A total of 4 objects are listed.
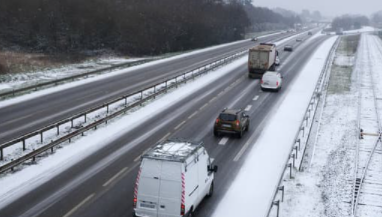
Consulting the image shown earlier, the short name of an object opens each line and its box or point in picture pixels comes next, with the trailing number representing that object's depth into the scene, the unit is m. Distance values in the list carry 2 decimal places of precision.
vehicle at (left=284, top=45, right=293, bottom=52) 88.31
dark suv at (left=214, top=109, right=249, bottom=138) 27.20
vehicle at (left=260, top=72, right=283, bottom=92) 43.25
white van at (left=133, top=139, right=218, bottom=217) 15.05
